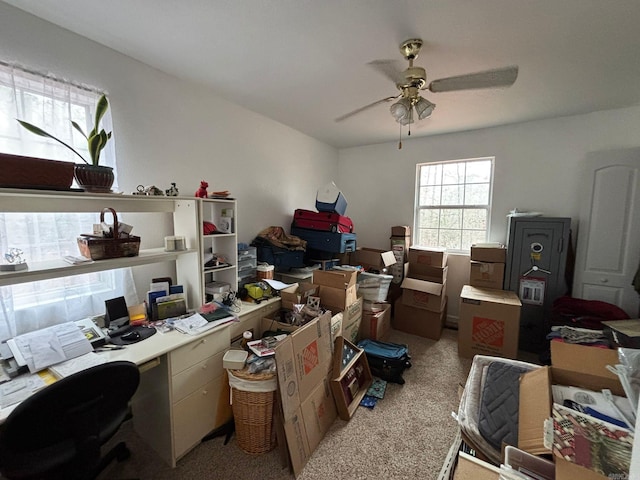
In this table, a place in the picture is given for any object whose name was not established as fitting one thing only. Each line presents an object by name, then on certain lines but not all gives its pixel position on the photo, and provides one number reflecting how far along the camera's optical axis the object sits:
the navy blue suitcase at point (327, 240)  2.86
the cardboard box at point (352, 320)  2.45
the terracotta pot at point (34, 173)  1.09
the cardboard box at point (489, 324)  2.50
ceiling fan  1.42
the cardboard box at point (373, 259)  3.25
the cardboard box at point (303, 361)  1.49
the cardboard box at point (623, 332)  1.83
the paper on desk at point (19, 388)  1.01
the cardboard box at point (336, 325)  2.19
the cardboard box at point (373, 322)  2.80
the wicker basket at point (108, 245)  1.40
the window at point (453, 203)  3.23
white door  2.38
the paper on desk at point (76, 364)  1.19
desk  1.43
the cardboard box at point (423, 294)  2.99
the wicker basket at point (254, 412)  1.55
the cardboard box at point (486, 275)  2.84
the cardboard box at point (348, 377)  1.85
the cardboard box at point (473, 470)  0.92
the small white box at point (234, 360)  1.61
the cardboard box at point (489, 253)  2.82
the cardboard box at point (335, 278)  2.49
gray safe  2.61
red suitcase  2.87
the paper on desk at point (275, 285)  2.26
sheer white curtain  1.31
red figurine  1.91
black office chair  0.90
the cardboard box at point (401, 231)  3.50
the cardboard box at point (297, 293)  2.24
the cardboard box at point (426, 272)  3.16
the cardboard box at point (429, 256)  3.14
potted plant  1.32
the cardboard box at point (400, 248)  3.47
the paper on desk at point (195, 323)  1.59
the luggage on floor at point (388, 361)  2.28
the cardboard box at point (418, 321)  3.06
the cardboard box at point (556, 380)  0.96
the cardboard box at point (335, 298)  2.43
